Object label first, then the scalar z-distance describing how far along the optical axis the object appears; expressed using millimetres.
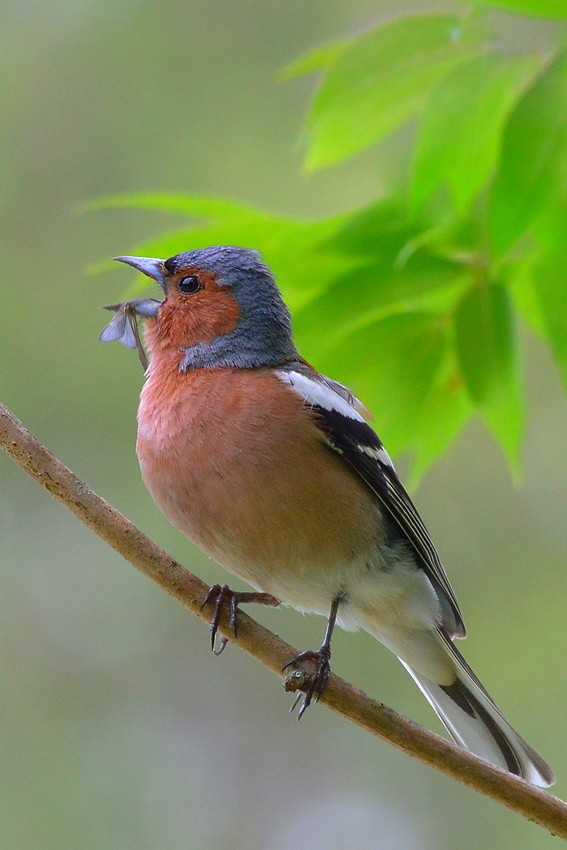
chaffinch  5352
